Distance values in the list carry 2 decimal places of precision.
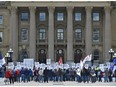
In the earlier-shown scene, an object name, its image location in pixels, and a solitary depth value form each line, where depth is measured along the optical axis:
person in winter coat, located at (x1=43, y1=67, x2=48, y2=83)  44.59
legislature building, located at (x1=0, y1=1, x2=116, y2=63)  79.44
